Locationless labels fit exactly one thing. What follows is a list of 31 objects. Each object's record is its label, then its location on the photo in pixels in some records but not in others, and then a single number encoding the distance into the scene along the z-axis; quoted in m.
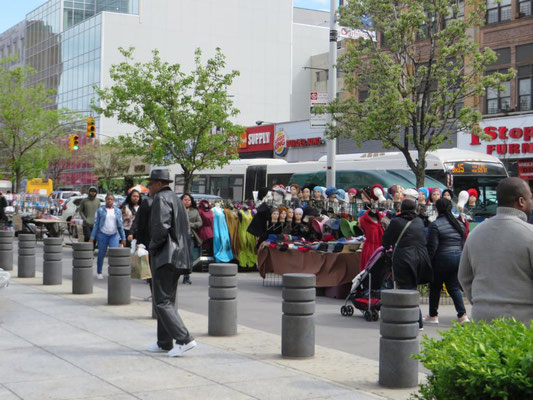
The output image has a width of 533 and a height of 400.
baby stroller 11.85
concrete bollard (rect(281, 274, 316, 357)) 8.60
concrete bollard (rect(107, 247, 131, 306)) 12.82
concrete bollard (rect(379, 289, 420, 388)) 7.29
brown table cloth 14.43
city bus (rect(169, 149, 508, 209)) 26.62
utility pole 22.67
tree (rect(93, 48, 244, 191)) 31.12
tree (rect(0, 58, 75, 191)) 49.09
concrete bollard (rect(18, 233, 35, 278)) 16.97
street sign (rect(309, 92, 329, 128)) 22.52
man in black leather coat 8.55
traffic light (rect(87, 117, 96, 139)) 42.78
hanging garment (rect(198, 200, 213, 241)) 18.77
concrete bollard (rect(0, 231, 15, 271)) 18.16
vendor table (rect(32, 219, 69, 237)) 29.71
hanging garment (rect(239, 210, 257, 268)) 19.05
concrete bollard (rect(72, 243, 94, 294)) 14.22
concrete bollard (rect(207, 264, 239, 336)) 9.93
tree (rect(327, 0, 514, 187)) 21.48
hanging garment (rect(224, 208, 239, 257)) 19.05
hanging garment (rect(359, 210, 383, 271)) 13.34
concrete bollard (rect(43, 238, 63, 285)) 15.46
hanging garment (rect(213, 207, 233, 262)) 18.97
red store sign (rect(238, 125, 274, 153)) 49.38
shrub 3.58
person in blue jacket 17.08
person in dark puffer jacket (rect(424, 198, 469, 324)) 11.56
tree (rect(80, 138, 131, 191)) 62.22
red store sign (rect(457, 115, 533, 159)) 33.59
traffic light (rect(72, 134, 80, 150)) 44.22
